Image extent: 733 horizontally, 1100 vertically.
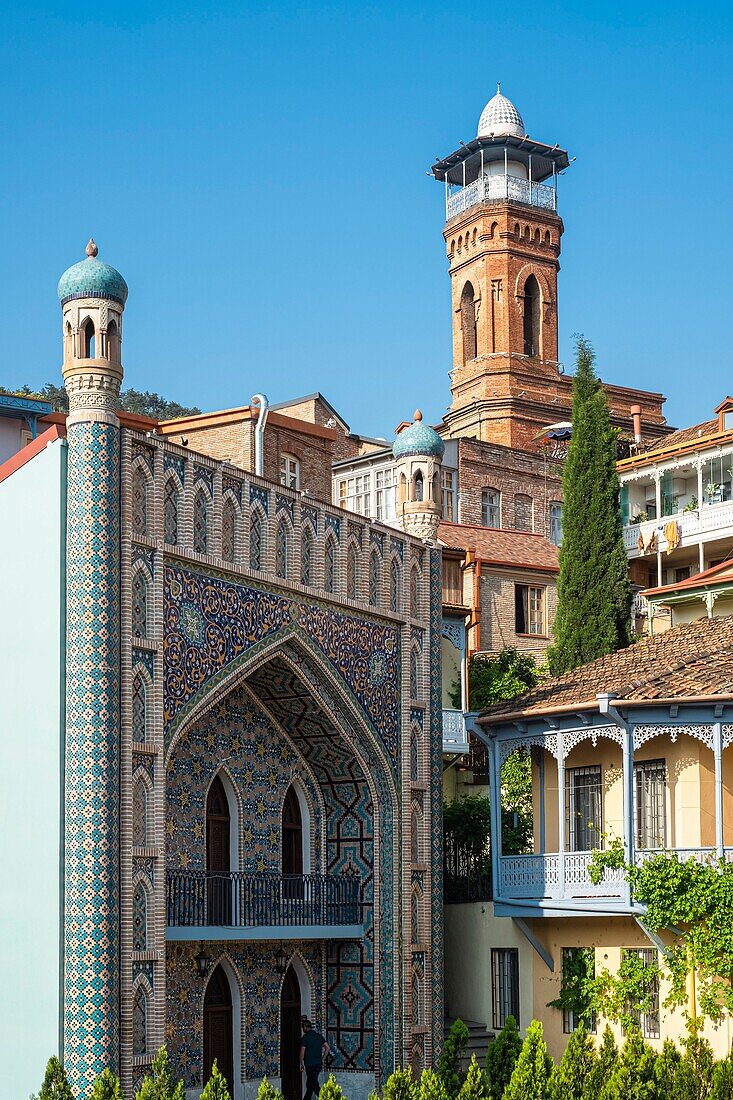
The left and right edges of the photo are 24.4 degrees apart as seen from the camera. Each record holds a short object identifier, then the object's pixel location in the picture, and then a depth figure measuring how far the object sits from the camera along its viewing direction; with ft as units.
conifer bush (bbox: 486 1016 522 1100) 71.51
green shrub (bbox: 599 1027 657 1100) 59.93
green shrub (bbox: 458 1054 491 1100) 57.88
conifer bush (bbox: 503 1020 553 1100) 59.57
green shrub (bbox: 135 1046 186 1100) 52.19
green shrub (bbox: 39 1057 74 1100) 55.52
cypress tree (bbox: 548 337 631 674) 111.75
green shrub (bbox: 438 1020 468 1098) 65.72
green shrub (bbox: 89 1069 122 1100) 53.06
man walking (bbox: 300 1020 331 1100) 73.97
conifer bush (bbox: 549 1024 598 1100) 59.98
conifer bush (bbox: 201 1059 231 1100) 53.36
